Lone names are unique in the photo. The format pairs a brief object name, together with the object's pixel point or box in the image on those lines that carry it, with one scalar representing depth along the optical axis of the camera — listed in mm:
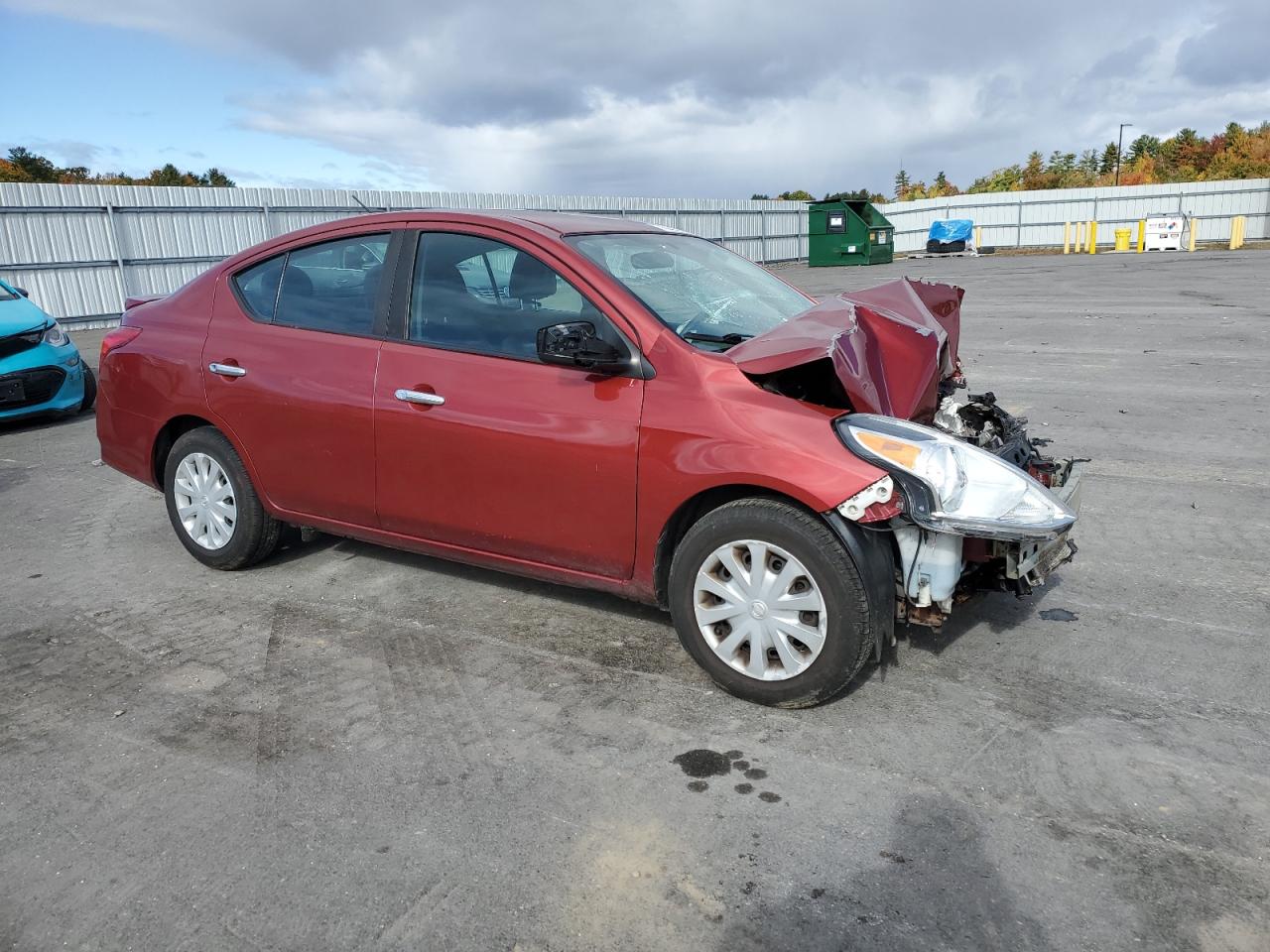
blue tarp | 40344
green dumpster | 35000
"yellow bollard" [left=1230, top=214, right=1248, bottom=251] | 36188
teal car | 9148
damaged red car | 3371
